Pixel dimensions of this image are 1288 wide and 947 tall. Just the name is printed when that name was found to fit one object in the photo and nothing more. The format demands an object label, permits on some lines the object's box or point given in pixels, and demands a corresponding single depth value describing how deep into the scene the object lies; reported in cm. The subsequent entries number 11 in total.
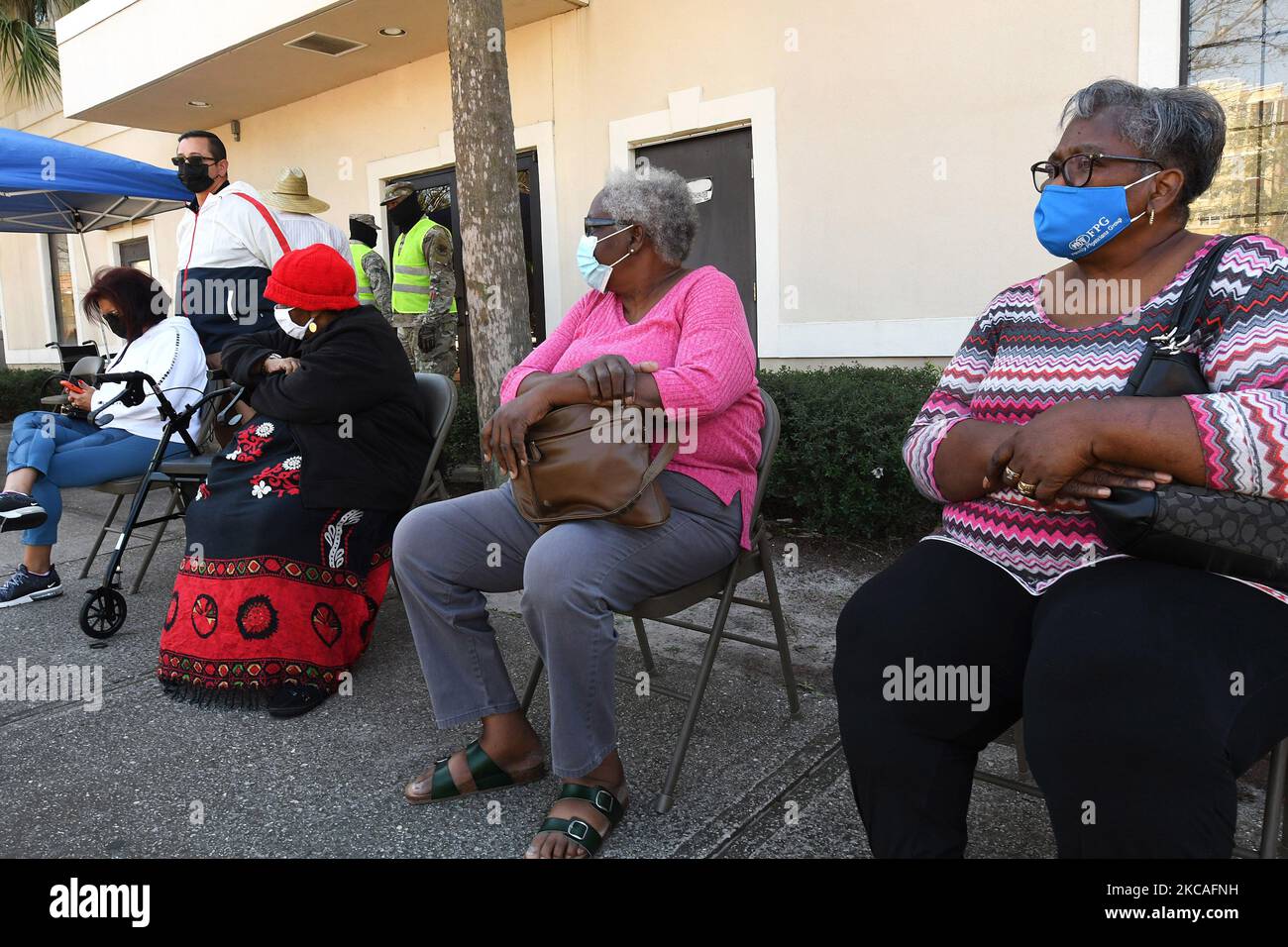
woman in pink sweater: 222
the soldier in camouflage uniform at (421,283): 715
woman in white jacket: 416
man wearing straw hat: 496
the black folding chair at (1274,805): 159
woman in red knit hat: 310
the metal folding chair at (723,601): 240
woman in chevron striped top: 141
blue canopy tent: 679
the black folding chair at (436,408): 355
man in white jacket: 445
